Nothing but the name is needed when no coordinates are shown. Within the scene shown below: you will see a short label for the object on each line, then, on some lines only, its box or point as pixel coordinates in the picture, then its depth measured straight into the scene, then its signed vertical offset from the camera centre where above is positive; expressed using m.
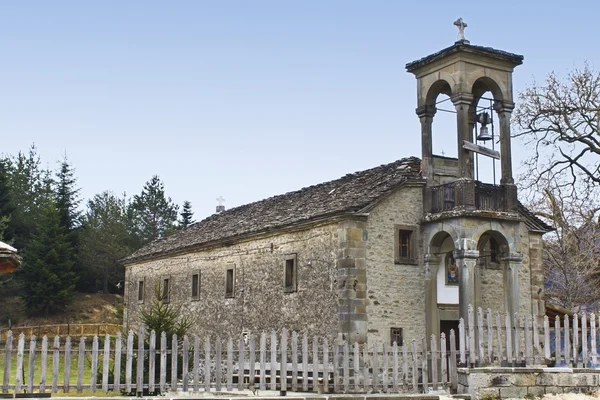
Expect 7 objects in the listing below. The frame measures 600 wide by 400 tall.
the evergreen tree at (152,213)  60.06 +8.72
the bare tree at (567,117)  31.77 +8.71
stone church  20.78 +2.33
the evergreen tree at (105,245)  55.22 +5.46
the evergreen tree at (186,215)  64.64 +8.99
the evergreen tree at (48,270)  48.53 +3.18
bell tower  20.52 +3.95
